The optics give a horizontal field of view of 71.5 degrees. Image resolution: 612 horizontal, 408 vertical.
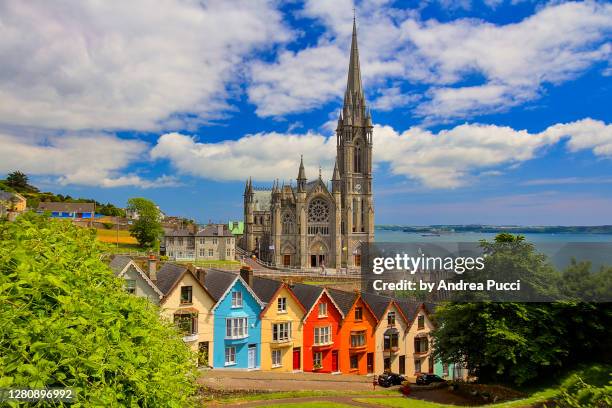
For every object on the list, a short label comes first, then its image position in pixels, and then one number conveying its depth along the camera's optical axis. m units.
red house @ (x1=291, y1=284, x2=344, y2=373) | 36.34
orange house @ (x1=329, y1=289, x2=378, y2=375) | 38.28
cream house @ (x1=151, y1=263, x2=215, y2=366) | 31.20
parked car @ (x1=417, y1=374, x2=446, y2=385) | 34.38
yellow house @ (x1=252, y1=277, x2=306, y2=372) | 34.53
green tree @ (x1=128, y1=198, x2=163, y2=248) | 97.88
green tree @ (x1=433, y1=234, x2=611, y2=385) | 25.19
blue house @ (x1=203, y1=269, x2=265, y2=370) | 32.69
